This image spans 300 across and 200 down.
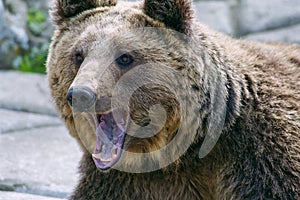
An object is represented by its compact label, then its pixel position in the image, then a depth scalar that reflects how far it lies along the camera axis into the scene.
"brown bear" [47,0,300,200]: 9.44
